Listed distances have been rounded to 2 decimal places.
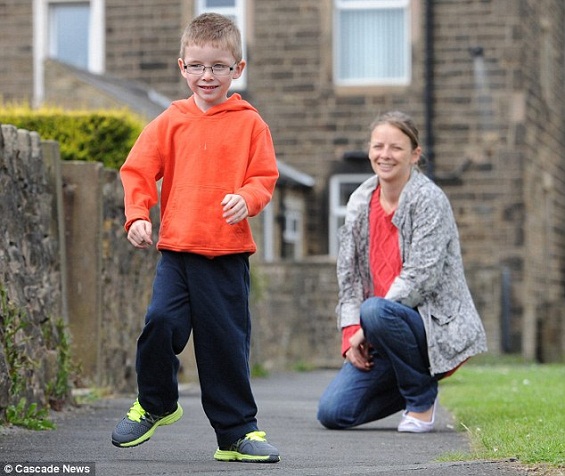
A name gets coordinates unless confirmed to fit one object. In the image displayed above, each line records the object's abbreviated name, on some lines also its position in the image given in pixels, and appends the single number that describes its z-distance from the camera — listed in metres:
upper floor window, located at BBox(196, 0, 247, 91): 22.20
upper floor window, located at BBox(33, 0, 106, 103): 22.83
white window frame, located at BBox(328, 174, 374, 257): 21.91
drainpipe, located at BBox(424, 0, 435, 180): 21.56
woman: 7.41
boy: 5.52
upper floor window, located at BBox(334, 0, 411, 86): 21.77
